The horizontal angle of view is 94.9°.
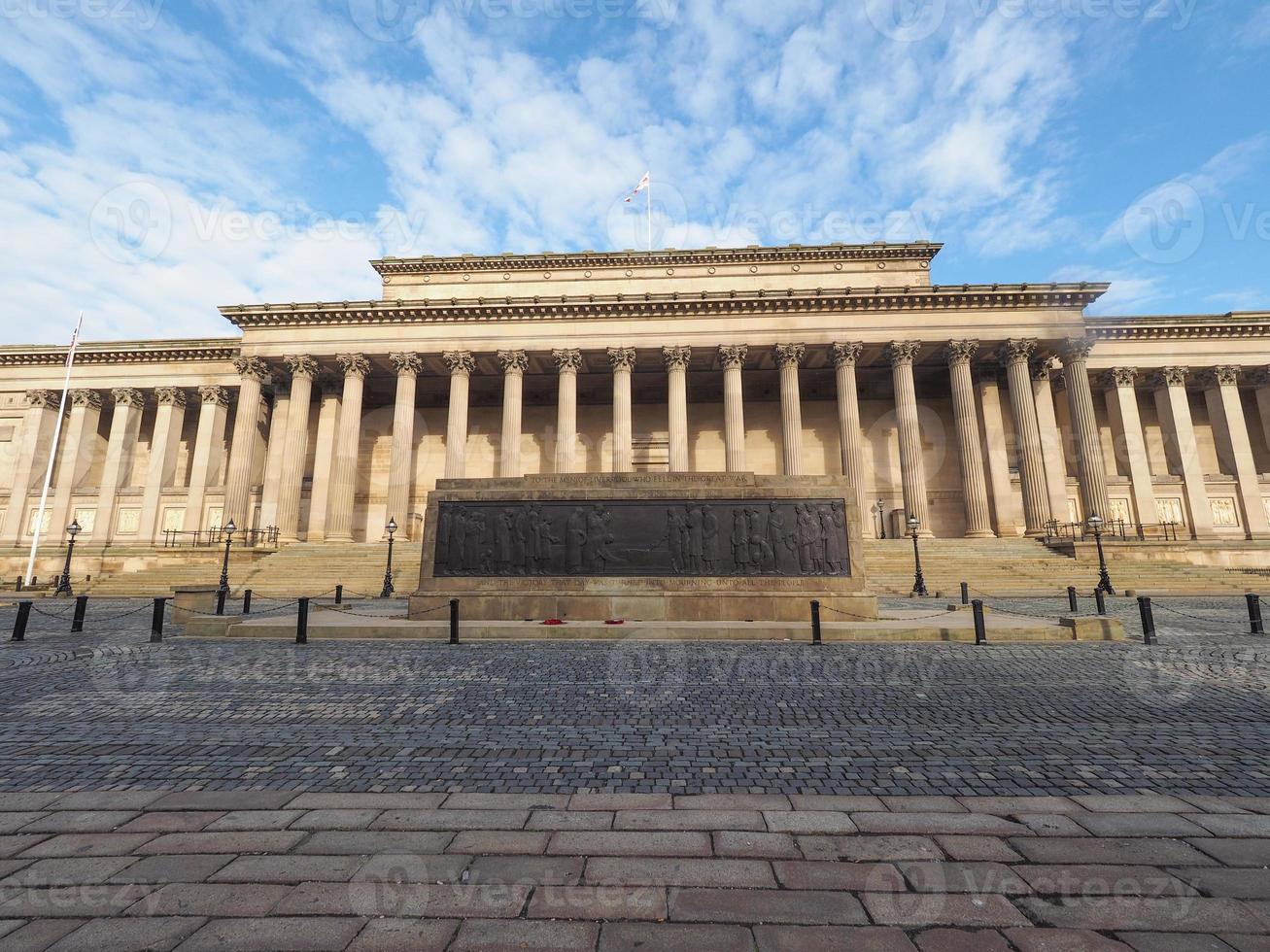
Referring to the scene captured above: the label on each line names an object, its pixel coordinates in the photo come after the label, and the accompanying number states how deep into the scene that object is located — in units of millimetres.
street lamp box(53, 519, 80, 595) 24750
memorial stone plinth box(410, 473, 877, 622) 13961
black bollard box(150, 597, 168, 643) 12133
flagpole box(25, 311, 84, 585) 27825
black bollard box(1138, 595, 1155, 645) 11375
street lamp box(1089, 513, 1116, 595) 20503
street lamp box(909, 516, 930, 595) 21391
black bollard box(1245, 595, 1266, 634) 12204
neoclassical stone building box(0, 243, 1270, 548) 32469
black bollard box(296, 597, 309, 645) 11859
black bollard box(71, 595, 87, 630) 13632
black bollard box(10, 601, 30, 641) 12133
